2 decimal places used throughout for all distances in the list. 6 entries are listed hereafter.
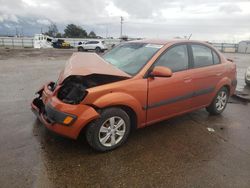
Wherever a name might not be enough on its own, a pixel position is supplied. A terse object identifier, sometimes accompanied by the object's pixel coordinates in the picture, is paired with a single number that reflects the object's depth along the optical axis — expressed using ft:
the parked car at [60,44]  95.31
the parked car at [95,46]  78.87
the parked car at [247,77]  21.74
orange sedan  8.22
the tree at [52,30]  187.40
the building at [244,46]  92.97
